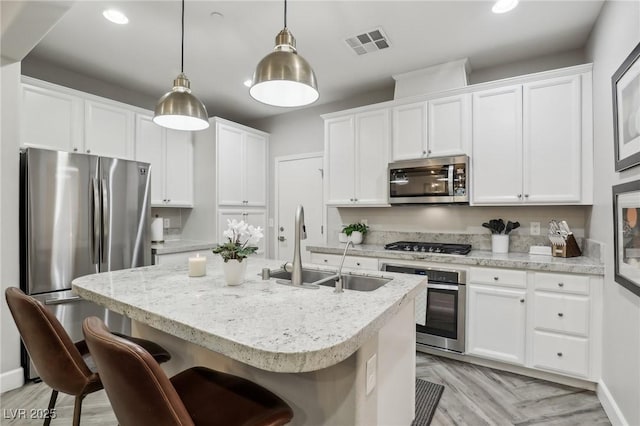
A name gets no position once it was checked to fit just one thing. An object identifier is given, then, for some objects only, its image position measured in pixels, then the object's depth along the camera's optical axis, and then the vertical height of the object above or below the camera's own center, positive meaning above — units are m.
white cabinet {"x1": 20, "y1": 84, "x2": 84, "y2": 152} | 2.81 +0.85
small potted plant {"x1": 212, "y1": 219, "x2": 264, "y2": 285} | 1.57 -0.19
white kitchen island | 0.91 -0.38
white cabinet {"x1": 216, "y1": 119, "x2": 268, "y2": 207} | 4.11 +0.64
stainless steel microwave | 3.03 +0.31
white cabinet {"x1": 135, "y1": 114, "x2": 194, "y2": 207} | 3.70 +0.63
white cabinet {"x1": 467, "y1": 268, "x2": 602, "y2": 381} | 2.31 -0.84
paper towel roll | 3.76 -0.23
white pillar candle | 1.78 -0.32
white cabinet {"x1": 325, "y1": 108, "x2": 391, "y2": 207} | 3.52 +0.62
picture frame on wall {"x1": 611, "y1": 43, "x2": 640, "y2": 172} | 1.66 +0.57
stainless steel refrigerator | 2.52 -0.13
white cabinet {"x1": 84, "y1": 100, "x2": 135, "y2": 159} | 3.22 +0.86
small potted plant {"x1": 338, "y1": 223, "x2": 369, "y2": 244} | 3.79 -0.25
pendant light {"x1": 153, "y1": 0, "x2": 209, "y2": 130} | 1.91 +0.65
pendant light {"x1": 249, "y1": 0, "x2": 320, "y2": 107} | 1.42 +0.65
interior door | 4.47 +0.19
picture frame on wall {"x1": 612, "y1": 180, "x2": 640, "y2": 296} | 1.67 -0.13
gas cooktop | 3.01 -0.36
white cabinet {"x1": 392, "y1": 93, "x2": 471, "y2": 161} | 3.04 +0.85
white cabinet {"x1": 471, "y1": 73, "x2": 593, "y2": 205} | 2.58 +0.60
